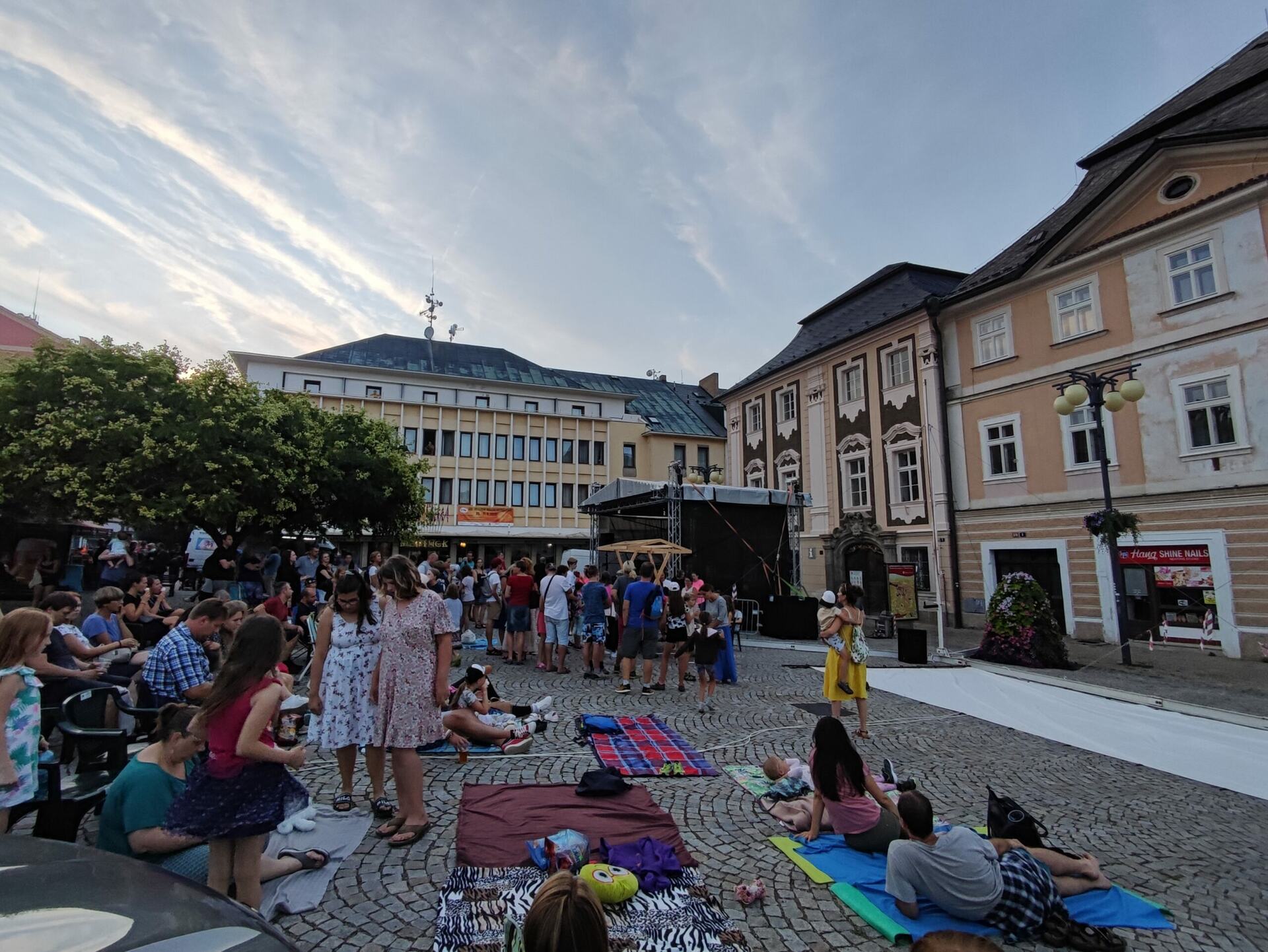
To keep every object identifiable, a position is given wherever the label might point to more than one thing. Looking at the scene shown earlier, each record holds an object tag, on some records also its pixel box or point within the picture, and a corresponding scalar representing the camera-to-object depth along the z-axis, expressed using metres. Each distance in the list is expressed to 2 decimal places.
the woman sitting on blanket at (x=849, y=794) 4.36
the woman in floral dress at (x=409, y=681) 4.24
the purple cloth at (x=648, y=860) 3.73
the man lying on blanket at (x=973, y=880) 3.43
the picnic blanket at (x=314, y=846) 3.43
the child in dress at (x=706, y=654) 8.64
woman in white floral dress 4.61
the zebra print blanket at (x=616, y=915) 3.14
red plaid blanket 5.88
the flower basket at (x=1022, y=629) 12.38
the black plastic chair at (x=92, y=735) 4.25
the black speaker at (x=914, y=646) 12.54
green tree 15.16
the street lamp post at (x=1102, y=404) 11.75
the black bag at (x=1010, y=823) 4.02
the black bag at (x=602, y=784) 5.05
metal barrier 18.00
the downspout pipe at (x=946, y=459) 19.58
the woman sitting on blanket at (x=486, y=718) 6.49
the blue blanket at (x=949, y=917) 3.47
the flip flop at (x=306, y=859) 3.80
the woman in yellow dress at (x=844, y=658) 7.10
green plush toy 3.48
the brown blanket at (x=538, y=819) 4.14
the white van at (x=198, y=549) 22.50
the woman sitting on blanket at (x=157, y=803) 3.07
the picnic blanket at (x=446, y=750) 6.31
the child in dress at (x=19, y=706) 3.23
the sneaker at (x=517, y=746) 6.32
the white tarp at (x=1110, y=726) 6.50
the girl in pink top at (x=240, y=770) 2.84
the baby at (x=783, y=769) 5.47
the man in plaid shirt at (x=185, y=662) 5.13
